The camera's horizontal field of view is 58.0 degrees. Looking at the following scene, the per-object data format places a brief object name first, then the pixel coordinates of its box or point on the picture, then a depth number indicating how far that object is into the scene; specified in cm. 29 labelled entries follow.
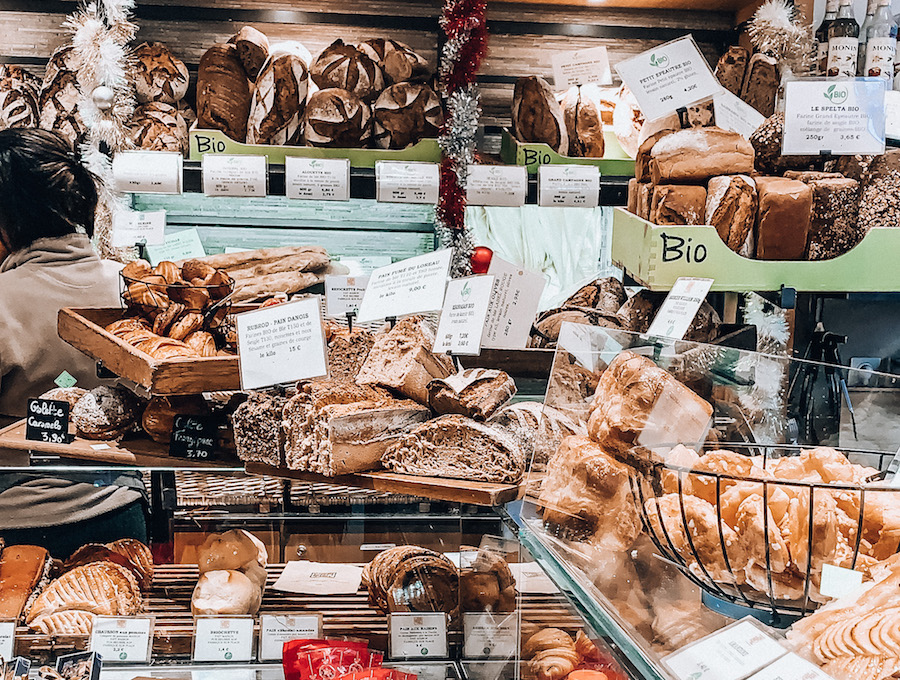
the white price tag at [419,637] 160
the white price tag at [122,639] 159
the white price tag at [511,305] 162
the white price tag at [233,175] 237
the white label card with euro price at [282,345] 144
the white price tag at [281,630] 162
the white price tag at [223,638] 161
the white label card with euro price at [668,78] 177
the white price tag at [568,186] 243
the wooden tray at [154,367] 141
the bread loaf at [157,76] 263
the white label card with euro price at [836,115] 172
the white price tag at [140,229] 264
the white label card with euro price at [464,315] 145
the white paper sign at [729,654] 68
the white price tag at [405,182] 241
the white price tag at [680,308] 160
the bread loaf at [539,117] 258
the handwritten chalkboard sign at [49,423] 166
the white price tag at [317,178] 238
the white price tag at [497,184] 246
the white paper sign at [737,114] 242
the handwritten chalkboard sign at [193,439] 157
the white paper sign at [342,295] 244
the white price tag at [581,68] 266
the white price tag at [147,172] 238
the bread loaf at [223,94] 256
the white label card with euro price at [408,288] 147
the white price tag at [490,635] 134
